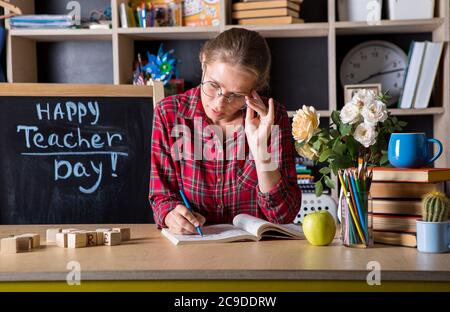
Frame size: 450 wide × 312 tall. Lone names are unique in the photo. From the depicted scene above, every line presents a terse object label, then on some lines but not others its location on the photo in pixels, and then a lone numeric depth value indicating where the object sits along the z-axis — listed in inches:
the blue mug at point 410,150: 57.3
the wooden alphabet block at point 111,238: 58.7
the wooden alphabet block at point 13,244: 54.9
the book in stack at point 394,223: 56.8
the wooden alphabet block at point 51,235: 62.2
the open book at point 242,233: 58.8
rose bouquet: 56.1
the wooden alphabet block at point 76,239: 57.5
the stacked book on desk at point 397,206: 57.1
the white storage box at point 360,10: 118.5
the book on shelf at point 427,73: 118.7
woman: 67.1
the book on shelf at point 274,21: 119.1
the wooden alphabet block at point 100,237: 59.0
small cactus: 52.9
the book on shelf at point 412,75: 119.9
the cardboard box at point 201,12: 121.1
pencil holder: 56.2
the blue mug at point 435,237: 52.7
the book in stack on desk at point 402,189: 57.1
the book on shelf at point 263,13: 119.0
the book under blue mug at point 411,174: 56.4
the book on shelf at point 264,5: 118.6
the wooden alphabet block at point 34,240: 57.1
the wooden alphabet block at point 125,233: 61.2
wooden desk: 45.9
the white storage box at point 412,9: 118.0
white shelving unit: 118.6
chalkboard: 87.7
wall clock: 128.1
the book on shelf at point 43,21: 122.4
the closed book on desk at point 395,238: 55.8
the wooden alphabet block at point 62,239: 58.0
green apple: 57.1
